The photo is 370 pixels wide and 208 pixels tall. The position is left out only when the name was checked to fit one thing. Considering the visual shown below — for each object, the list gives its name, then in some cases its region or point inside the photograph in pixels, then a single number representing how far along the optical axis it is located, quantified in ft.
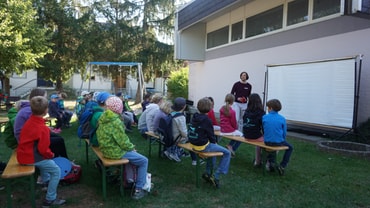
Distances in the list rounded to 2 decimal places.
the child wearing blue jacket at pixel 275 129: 15.79
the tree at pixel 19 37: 41.93
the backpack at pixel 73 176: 14.34
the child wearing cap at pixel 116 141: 12.30
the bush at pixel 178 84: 61.05
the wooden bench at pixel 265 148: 15.52
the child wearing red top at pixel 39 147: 10.96
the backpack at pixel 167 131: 16.75
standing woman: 25.79
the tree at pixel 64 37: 68.08
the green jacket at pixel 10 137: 13.53
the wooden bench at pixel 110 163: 11.88
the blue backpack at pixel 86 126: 15.40
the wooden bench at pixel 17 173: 10.32
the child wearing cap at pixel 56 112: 29.63
